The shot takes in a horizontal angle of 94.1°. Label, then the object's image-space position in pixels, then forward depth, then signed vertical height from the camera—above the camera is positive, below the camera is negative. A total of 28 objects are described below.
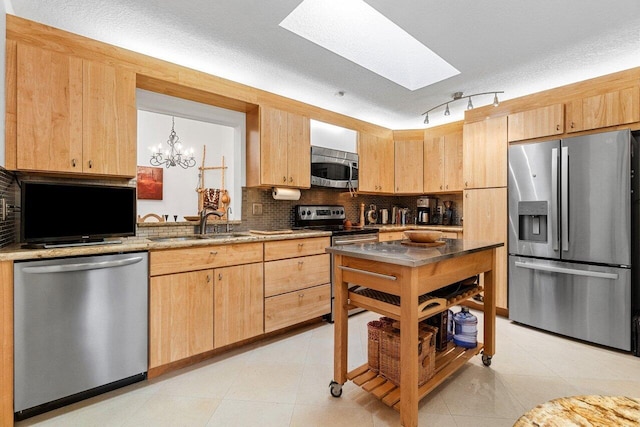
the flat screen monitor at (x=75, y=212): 1.81 -0.01
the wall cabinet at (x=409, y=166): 4.44 +0.68
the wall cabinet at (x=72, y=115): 1.90 +0.65
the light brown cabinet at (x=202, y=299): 2.10 -0.68
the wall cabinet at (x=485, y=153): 3.30 +0.68
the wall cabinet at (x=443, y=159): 4.08 +0.75
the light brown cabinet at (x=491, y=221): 3.27 -0.10
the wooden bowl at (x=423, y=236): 2.02 -0.17
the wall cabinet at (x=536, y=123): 2.91 +0.91
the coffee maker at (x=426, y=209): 4.56 +0.03
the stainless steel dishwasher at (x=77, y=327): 1.66 -0.71
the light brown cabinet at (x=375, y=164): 4.09 +0.68
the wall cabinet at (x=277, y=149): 3.07 +0.67
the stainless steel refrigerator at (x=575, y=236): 2.51 -0.22
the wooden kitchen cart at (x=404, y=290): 1.54 -0.44
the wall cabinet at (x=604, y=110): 2.52 +0.92
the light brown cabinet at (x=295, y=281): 2.70 -0.68
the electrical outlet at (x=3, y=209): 1.86 +0.00
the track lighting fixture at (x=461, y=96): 3.28 +1.31
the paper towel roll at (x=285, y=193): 3.28 +0.20
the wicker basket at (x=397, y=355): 1.81 -0.90
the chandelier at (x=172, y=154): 4.72 +0.90
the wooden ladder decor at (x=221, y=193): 3.18 +0.26
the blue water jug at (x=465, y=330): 2.25 -0.90
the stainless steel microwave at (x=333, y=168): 3.52 +0.53
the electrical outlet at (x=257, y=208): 3.32 +0.03
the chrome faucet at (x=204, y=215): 2.75 -0.04
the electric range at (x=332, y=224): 3.25 -0.16
